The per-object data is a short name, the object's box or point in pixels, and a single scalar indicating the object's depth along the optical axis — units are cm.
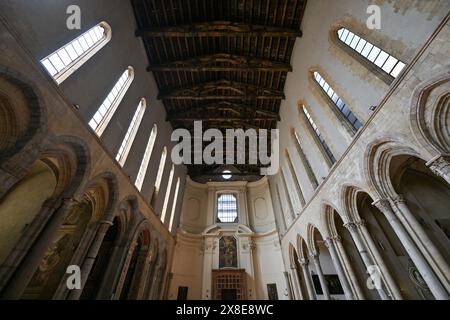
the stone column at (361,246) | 679
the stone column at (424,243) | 469
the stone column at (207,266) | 1464
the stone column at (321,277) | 980
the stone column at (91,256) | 652
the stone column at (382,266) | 603
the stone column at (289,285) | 1328
